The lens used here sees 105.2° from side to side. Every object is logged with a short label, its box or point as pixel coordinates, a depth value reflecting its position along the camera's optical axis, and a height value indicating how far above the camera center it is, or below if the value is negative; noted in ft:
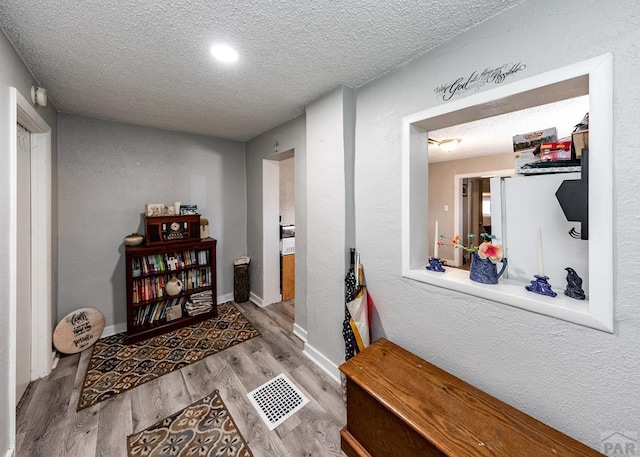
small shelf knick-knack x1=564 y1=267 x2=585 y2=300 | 3.74 -0.96
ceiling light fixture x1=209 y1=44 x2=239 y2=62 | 4.72 +3.53
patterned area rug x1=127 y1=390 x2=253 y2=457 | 4.63 -4.18
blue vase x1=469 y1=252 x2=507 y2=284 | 4.51 -0.86
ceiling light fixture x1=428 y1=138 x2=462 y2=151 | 11.50 +3.98
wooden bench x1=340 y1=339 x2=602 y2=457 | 3.31 -2.94
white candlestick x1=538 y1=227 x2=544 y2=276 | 4.19 -0.59
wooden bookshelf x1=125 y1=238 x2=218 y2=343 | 8.39 -1.96
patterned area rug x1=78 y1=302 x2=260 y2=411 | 6.32 -3.88
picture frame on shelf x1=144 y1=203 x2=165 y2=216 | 9.05 +0.78
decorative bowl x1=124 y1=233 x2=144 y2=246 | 8.54 -0.35
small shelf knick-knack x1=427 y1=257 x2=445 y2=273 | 5.35 -0.87
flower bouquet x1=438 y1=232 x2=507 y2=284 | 4.47 -0.71
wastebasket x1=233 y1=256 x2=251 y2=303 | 11.57 -2.40
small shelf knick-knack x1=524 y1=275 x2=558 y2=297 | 3.92 -1.03
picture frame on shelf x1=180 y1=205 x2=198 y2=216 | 9.80 +0.79
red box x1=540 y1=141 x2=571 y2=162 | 4.11 +1.26
